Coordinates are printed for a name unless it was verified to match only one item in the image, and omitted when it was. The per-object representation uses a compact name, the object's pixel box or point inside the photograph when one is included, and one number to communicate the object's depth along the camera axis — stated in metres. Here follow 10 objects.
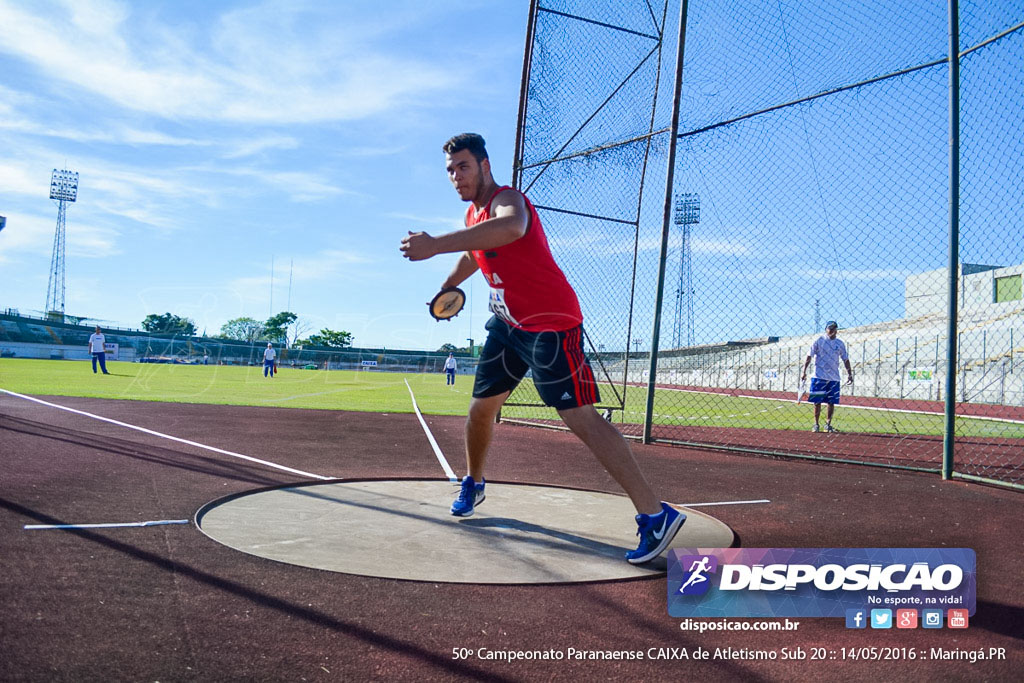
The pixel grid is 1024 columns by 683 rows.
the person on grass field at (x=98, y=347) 26.74
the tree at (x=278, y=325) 126.12
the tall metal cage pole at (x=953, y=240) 6.50
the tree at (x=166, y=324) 99.15
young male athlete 3.41
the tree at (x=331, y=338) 113.95
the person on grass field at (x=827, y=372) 12.30
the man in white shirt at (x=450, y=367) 37.53
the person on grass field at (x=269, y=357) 37.15
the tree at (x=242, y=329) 119.31
